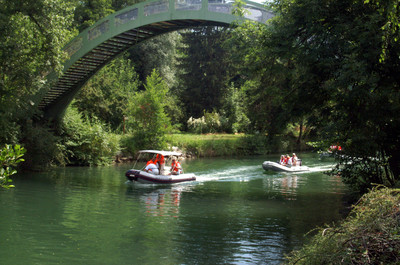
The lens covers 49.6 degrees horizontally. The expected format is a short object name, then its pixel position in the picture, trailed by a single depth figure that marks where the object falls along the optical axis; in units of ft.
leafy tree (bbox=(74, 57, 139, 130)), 105.29
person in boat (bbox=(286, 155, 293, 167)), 83.75
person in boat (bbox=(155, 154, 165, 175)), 66.75
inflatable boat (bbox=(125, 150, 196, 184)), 61.31
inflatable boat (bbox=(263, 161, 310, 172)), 81.00
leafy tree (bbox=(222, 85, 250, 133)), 137.69
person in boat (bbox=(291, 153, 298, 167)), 84.16
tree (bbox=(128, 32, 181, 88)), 136.67
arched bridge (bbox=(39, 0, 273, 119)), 67.87
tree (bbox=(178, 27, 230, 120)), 152.66
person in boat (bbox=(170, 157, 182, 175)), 66.18
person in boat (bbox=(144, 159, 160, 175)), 63.46
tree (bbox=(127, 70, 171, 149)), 100.32
